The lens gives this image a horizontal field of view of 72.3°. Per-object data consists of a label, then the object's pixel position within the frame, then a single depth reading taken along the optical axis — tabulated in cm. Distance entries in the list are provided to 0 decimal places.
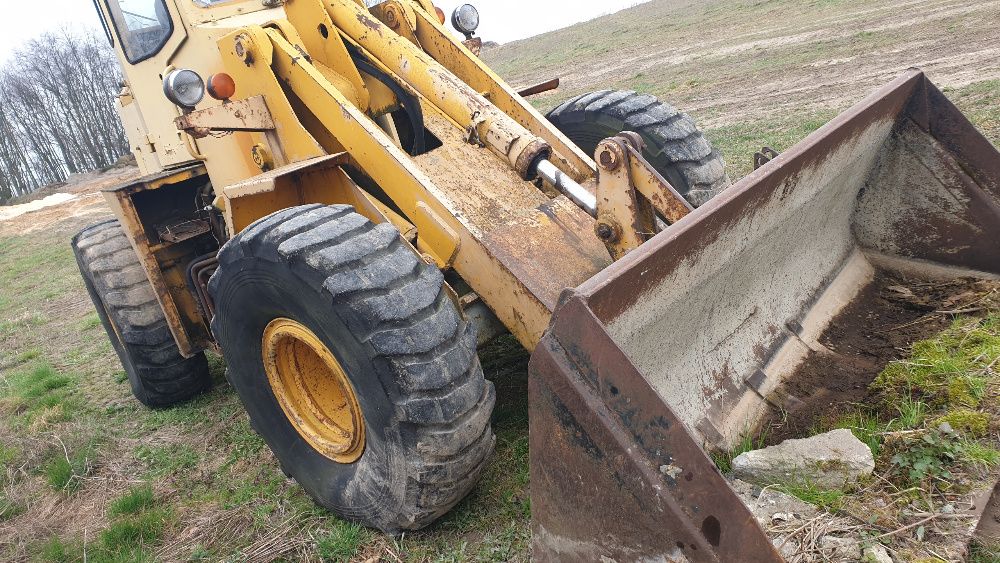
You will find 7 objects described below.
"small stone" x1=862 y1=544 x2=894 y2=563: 217
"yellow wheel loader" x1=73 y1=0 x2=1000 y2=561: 200
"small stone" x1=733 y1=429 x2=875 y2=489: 248
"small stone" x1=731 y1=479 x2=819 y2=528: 241
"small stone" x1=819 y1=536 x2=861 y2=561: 221
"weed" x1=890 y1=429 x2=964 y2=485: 246
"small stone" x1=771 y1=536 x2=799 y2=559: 226
